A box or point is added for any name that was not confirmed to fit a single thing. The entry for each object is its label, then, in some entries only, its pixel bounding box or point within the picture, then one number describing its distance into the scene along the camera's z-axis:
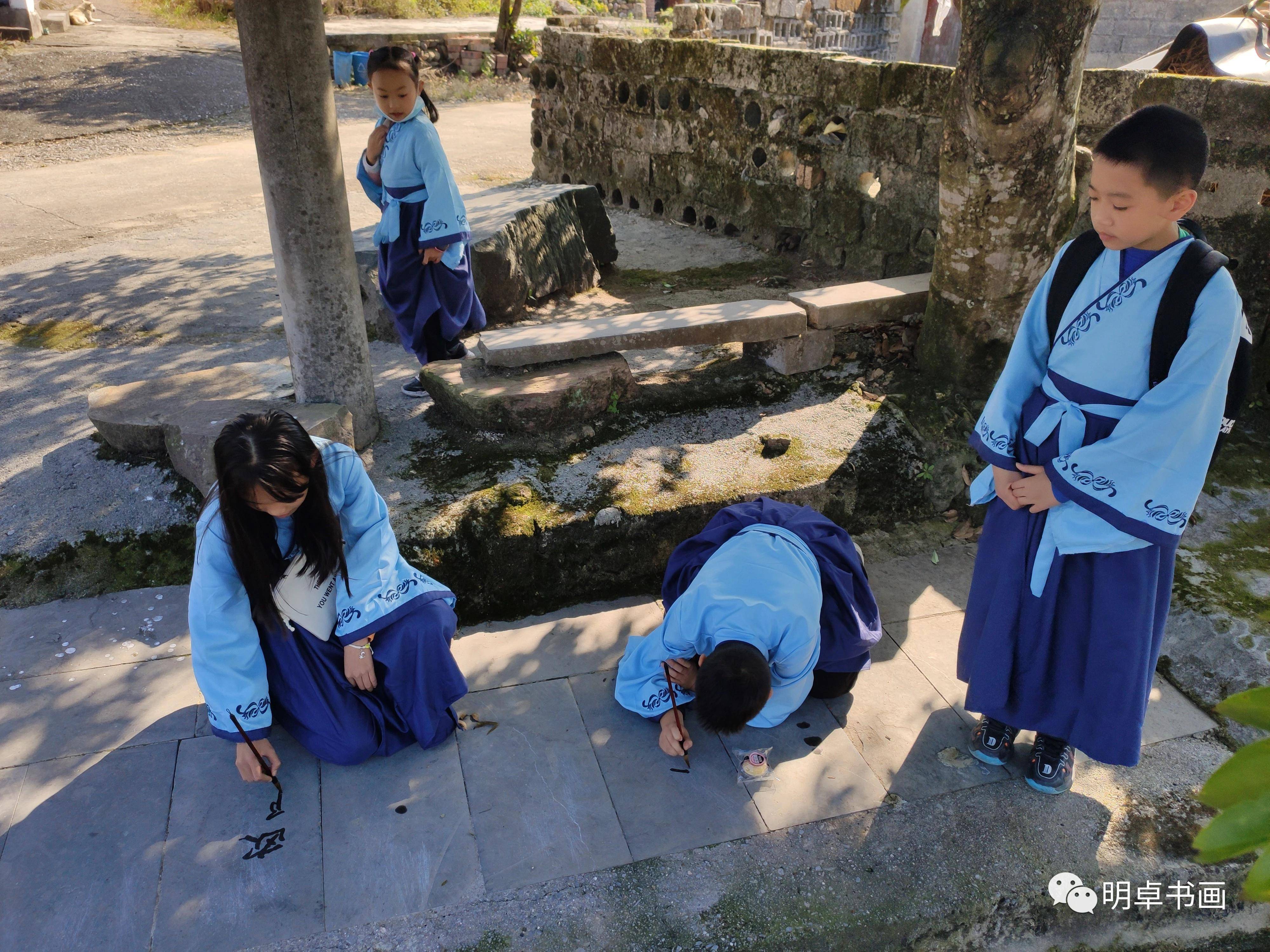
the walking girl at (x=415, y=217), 4.25
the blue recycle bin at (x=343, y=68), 13.86
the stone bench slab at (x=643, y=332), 4.27
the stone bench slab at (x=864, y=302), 4.64
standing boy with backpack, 2.29
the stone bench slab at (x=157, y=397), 4.03
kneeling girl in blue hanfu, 2.42
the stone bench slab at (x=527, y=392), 4.13
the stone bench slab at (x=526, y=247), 5.62
